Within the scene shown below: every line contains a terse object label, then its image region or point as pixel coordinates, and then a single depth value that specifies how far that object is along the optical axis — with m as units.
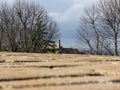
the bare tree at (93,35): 36.97
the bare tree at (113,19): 32.97
